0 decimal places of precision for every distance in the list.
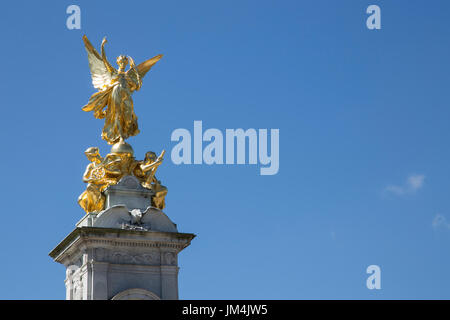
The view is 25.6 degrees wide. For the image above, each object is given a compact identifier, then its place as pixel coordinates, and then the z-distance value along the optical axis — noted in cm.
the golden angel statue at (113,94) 3347
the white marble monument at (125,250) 3064
